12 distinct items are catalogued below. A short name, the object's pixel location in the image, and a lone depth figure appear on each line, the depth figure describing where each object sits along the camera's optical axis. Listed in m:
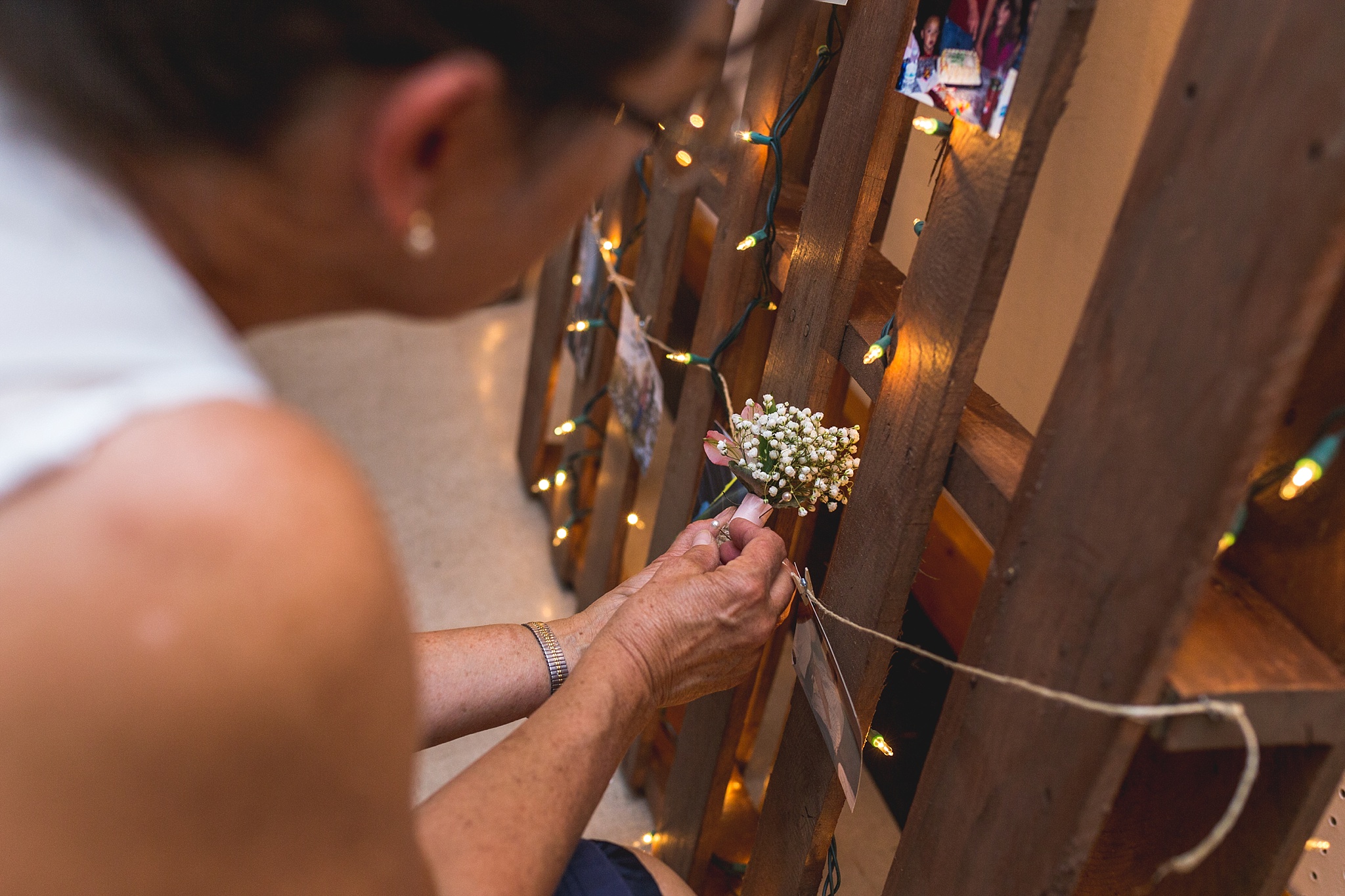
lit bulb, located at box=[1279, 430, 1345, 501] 0.68
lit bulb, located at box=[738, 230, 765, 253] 1.41
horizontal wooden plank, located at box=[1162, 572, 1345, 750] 0.72
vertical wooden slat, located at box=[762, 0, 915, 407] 1.10
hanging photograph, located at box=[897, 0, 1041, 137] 0.87
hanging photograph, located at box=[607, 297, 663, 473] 1.82
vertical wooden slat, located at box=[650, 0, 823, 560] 1.40
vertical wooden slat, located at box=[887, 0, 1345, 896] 0.61
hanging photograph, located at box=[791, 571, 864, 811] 1.10
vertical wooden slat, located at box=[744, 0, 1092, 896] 0.84
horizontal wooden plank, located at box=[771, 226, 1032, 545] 0.90
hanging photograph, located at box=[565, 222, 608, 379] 2.21
